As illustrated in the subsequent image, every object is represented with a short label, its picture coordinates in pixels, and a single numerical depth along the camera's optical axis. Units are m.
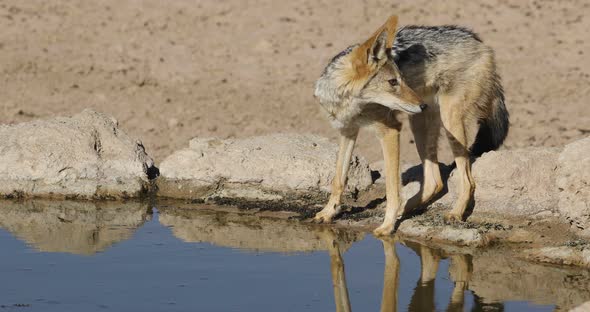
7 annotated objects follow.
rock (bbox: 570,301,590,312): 11.12
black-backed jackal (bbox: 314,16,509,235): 15.96
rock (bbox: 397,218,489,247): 15.49
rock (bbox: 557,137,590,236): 15.16
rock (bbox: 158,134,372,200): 18.08
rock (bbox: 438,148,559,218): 16.50
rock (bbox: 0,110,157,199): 18.14
